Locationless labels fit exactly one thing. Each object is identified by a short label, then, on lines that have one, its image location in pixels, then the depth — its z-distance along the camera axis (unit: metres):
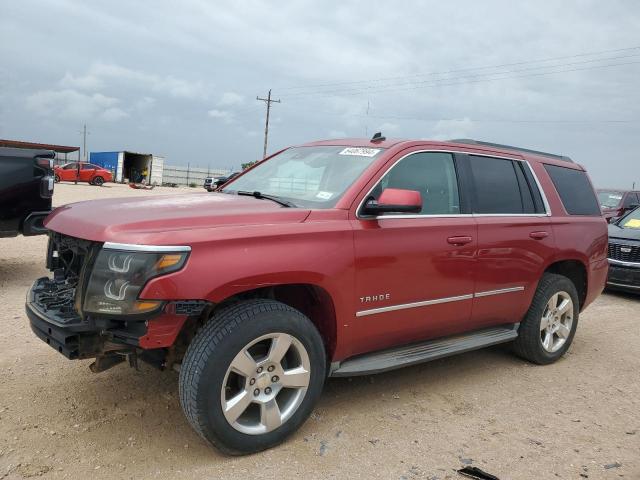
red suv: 2.72
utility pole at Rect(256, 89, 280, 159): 51.31
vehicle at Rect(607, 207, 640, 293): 8.16
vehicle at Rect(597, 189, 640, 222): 14.02
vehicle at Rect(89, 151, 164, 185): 42.59
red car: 34.56
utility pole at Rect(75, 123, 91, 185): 34.53
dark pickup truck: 6.09
